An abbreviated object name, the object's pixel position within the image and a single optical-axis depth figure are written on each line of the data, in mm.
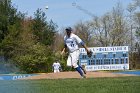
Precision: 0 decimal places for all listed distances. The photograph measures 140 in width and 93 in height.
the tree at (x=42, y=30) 60812
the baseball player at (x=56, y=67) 42750
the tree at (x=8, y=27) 56094
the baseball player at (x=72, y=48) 16595
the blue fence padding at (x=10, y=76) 35116
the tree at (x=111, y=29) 75500
